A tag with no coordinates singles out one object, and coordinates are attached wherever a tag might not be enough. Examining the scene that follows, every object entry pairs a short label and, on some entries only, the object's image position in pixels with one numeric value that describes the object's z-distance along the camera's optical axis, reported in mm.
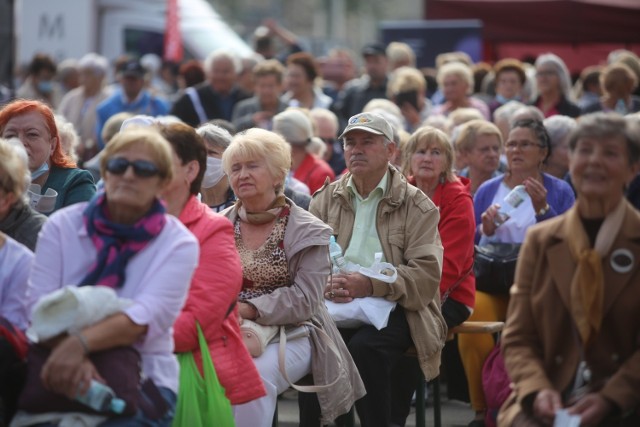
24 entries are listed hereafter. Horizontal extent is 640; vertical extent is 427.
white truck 45406
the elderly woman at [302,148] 18359
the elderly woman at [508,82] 25250
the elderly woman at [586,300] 8508
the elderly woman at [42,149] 12500
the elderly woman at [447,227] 13742
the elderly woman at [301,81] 24547
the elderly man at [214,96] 25422
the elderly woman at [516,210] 14570
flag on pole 41184
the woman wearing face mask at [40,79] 36219
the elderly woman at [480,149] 17000
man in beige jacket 12648
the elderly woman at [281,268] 11687
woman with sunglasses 8703
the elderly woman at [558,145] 16906
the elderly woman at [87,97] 28766
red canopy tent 36469
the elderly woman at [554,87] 23062
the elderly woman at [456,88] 24141
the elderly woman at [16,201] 9297
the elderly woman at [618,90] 23000
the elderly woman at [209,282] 9922
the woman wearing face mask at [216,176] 14328
